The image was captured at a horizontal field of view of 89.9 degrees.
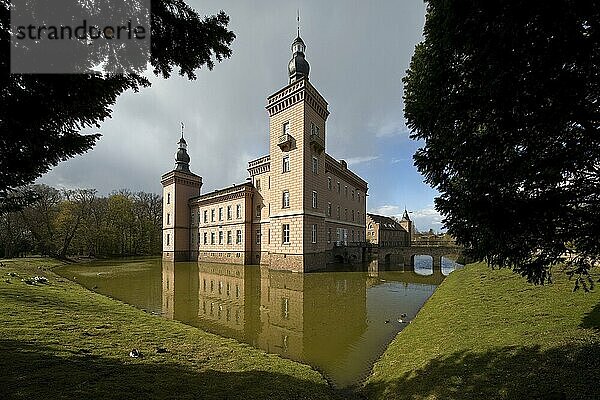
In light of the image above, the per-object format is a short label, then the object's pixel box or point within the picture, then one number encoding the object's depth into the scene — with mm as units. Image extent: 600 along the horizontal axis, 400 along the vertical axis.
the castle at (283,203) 26188
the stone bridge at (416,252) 29891
